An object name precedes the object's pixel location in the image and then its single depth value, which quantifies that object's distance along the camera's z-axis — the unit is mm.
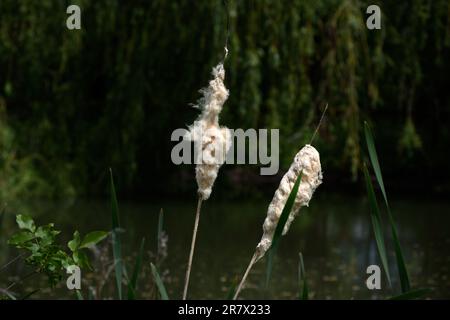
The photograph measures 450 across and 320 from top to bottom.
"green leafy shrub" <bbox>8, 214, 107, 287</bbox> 3500
